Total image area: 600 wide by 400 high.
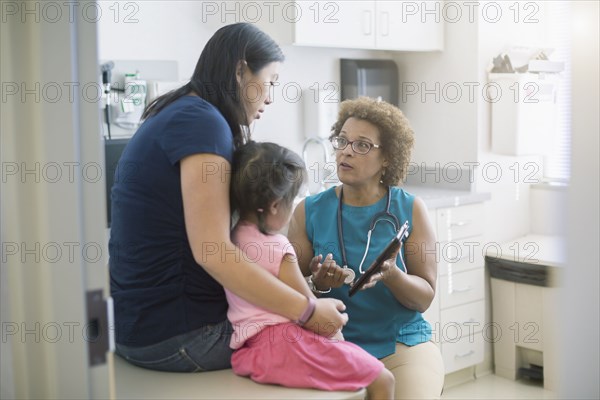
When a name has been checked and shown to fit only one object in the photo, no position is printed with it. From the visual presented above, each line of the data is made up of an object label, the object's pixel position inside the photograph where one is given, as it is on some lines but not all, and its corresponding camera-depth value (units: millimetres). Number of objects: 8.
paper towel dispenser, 3734
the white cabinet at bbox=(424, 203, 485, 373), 3404
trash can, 3445
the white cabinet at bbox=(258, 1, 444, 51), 3184
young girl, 1598
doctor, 1972
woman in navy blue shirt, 1542
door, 1159
